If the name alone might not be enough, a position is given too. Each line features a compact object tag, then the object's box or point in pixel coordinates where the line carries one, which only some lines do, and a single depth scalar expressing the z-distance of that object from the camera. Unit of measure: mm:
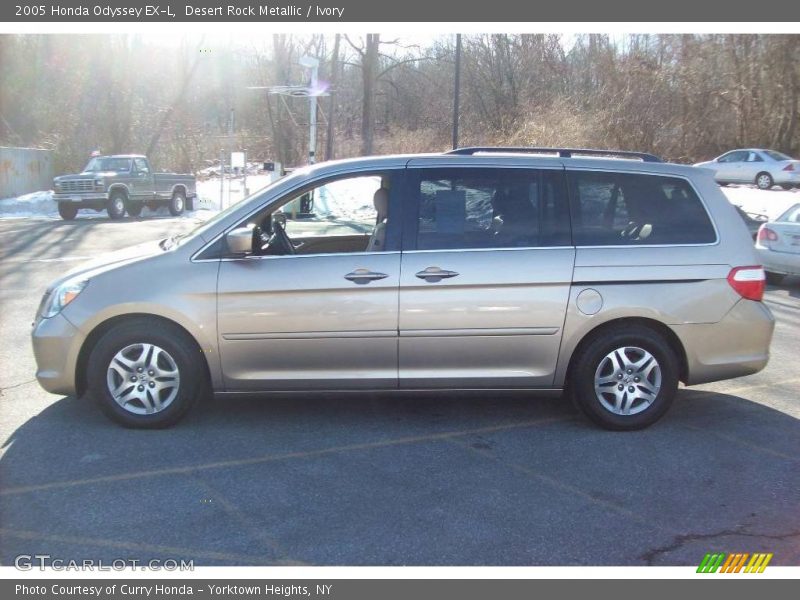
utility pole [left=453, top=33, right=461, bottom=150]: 25234
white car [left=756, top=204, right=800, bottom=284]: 10781
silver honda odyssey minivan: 4898
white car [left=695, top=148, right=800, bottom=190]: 27188
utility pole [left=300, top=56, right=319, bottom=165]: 20234
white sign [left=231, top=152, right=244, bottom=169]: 20383
